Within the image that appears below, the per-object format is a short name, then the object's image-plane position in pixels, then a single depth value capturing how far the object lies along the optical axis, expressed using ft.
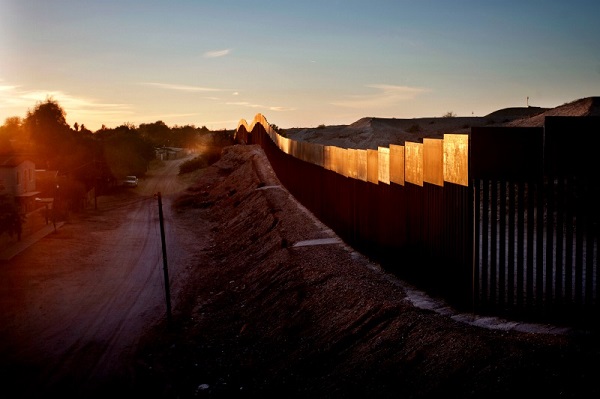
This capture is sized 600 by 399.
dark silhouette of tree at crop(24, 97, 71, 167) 269.23
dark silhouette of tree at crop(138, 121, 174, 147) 597.28
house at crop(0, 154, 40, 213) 147.43
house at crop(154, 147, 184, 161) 416.79
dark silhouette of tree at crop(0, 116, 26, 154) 282.13
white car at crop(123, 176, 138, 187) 218.36
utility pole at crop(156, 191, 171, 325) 53.67
